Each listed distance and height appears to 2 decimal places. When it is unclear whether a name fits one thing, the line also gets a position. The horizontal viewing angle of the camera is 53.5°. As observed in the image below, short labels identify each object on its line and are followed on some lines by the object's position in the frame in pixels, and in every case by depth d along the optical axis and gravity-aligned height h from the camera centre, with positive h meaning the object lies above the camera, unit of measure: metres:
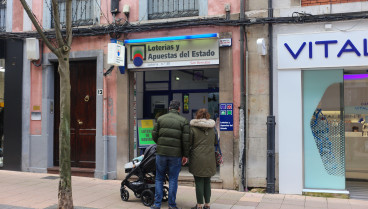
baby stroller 6.92 -1.40
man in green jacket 6.36 -0.65
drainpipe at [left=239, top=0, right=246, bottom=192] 8.35 -0.31
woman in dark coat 6.28 -0.76
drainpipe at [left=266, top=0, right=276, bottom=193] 8.10 -0.96
